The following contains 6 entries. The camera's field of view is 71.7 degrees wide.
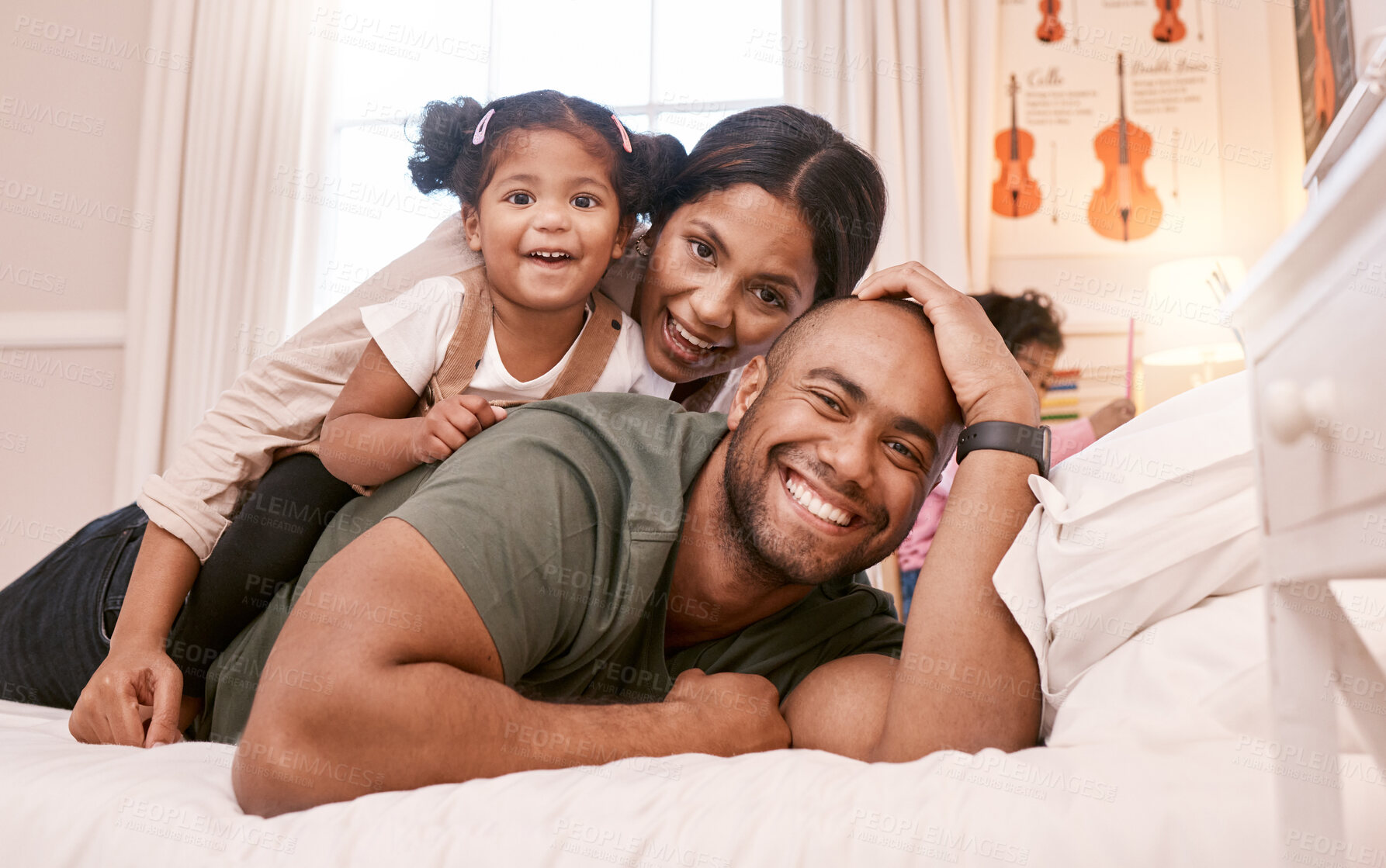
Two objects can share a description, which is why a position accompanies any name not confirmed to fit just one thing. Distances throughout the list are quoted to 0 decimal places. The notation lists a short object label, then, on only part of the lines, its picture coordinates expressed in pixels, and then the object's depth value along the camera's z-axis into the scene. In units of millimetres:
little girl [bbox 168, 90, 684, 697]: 1276
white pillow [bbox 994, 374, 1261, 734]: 872
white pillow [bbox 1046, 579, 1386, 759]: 771
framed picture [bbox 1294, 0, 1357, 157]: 1326
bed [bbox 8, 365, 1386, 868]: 676
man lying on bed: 824
